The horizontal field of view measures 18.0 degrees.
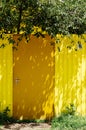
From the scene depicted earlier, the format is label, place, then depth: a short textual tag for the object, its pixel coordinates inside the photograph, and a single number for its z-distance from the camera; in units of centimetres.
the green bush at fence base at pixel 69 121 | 702
